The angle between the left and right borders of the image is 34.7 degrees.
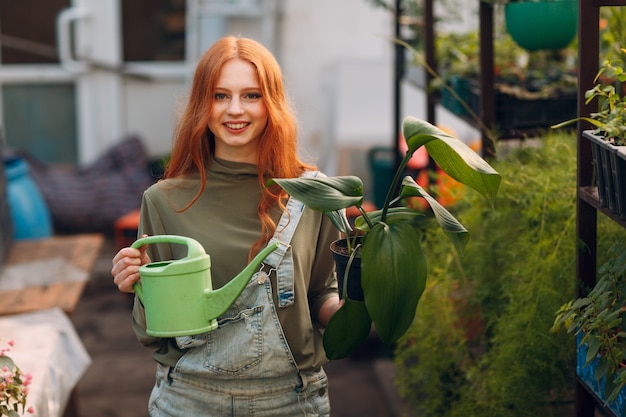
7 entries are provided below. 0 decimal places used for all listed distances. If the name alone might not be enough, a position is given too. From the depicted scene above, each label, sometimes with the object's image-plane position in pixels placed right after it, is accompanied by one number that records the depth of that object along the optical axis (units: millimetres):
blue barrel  4660
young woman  2041
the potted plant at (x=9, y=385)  2010
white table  2691
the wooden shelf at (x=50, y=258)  3332
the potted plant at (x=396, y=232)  1780
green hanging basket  2850
